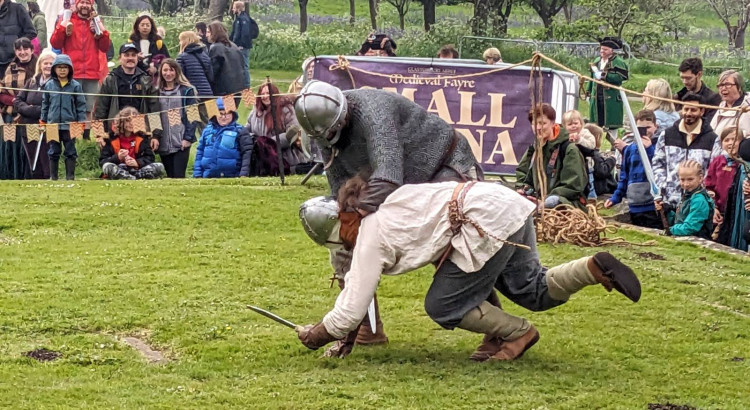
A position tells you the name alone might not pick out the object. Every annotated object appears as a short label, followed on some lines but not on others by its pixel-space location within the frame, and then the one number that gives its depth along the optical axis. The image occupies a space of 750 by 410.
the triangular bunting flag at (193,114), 16.10
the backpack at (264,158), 16.47
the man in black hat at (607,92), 18.30
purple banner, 14.61
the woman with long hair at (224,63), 19.38
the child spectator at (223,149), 16.31
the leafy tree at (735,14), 43.67
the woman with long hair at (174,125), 16.58
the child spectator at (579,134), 13.04
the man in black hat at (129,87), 16.28
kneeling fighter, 7.34
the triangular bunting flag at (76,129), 15.94
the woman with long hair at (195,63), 18.53
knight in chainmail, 7.41
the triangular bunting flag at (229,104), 16.00
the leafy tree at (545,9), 36.94
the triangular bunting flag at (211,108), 15.62
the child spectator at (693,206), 12.25
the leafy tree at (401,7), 41.07
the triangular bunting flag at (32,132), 16.39
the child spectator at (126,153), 16.02
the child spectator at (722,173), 12.15
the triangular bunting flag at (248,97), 15.59
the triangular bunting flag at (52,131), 16.06
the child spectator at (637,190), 13.66
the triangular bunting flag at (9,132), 16.55
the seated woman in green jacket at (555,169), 11.80
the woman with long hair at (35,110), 16.86
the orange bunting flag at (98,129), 15.84
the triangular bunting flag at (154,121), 16.05
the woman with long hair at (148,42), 18.11
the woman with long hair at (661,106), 14.82
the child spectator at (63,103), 16.20
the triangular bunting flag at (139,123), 15.95
